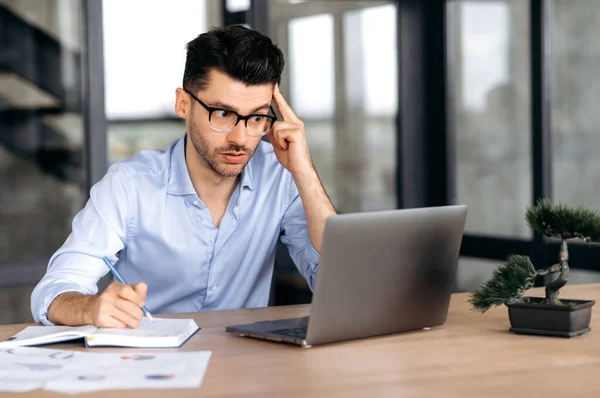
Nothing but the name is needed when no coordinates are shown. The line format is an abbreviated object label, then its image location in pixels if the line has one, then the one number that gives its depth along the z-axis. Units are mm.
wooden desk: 1879
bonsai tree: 2251
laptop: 2100
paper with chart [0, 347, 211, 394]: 1889
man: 2718
